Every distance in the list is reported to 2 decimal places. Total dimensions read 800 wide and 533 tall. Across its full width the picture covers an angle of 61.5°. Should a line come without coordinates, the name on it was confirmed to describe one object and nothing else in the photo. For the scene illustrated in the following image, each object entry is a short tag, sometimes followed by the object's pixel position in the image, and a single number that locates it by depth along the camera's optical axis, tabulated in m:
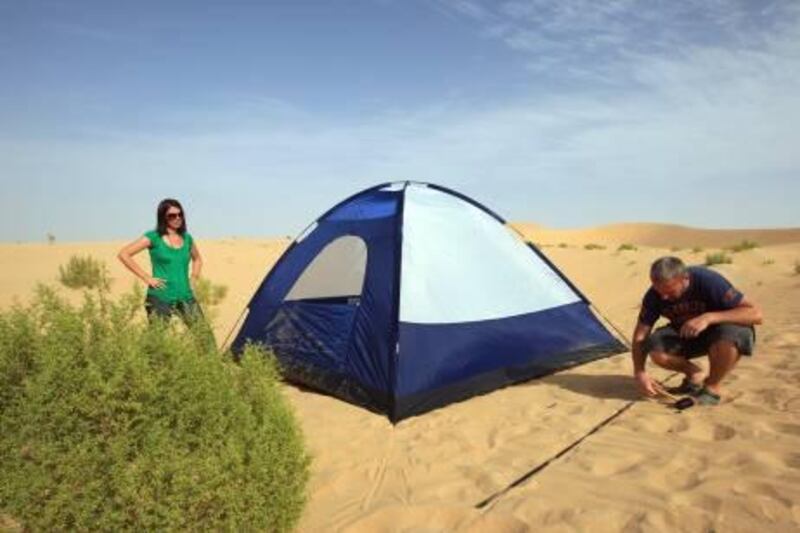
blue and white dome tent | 5.70
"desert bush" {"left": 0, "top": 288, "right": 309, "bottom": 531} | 2.79
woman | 5.71
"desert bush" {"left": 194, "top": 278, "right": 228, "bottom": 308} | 12.20
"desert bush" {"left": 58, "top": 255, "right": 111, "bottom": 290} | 15.50
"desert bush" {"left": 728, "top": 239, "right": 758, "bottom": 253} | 20.17
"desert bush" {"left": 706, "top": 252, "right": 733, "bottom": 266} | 15.56
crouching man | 4.90
